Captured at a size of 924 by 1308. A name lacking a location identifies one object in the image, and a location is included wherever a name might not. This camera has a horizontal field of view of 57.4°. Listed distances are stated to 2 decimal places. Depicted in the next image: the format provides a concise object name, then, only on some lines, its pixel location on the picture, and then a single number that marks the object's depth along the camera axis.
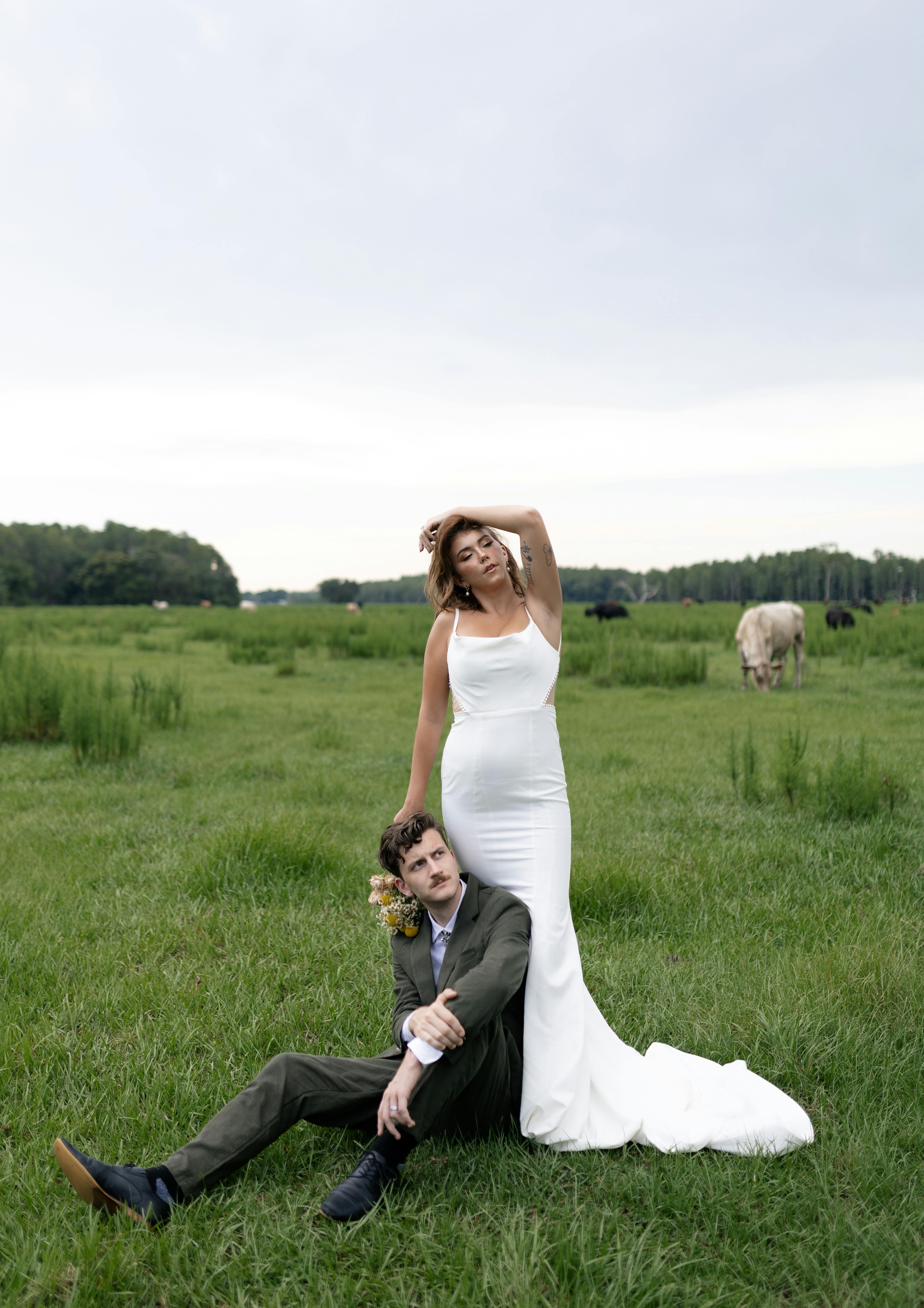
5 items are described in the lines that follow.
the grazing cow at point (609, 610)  35.66
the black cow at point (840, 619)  26.09
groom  2.11
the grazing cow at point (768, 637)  13.67
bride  2.39
